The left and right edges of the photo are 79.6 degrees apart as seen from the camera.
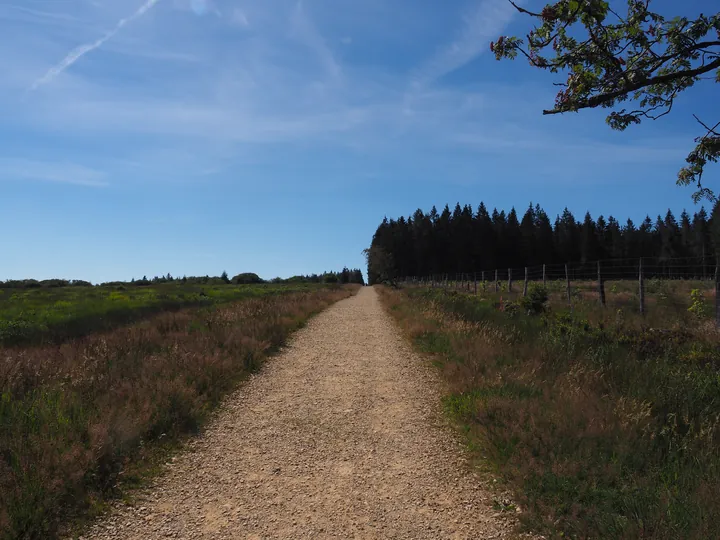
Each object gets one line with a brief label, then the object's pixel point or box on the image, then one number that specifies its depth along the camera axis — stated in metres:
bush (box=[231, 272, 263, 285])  95.71
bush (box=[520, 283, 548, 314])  16.80
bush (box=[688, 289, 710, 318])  13.63
